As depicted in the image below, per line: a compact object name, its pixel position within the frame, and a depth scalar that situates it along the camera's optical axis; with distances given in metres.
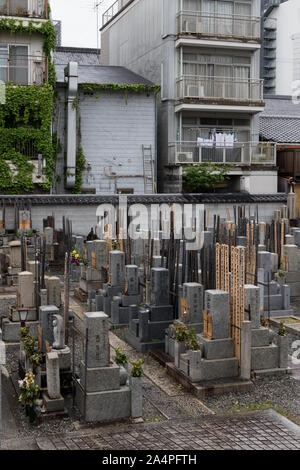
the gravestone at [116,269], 17.23
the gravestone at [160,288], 14.56
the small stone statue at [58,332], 11.12
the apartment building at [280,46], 48.50
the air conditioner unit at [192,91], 33.34
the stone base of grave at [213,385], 11.16
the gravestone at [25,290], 14.22
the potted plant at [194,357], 11.48
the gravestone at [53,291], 14.82
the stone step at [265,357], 12.30
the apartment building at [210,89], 33.62
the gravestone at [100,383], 10.01
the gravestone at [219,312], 11.93
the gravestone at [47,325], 11.63
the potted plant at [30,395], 9.77
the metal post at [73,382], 10.65
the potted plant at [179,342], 12.24
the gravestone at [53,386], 10.18
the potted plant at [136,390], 10.06
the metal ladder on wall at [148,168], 34.19
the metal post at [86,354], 10.08
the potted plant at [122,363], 10.52
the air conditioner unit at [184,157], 33.12
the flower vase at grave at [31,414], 9.85
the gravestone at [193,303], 13.39
